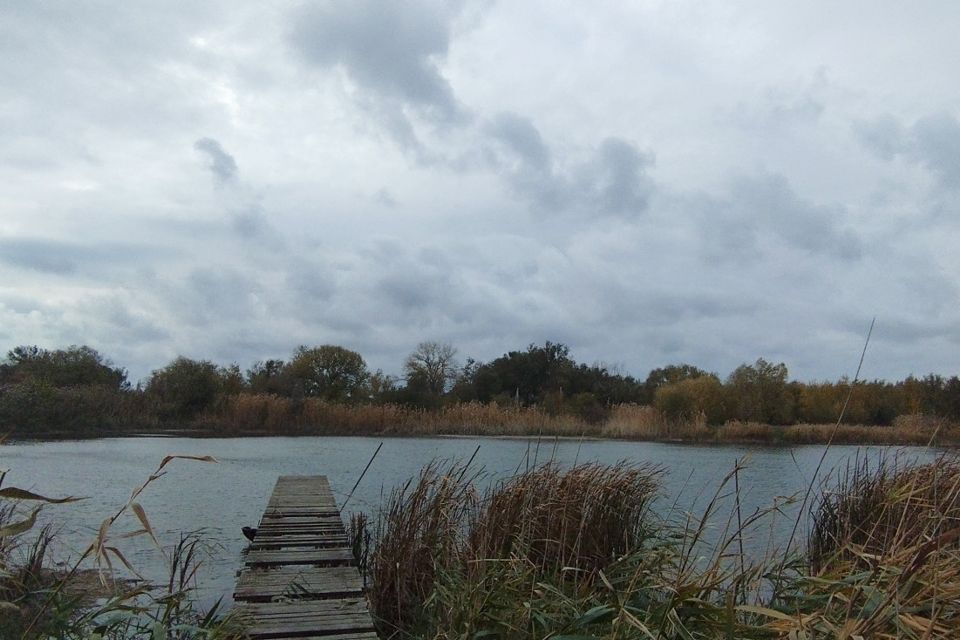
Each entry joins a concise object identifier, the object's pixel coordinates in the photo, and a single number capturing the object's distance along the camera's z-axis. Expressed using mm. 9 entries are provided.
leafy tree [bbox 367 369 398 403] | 43969
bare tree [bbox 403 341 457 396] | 53562
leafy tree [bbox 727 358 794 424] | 39250
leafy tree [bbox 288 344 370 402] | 53562
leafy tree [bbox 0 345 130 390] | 42906
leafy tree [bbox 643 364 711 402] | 58588
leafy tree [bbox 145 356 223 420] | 37469
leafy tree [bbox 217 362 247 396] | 43234
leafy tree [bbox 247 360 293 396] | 49759
